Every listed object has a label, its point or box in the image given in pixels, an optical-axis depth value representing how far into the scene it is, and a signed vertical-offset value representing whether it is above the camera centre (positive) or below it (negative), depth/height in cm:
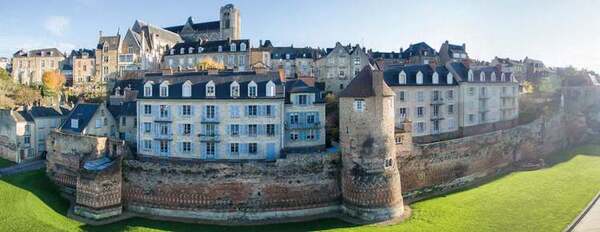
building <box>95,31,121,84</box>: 6325 +810
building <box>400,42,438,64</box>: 6067 +873
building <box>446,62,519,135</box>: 4362 +182
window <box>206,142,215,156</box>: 3397 -256
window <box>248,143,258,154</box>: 3362 -247
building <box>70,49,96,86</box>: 6406 +698
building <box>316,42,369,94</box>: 5053 +573
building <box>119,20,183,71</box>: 6275 +994
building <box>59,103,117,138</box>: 3834 -53
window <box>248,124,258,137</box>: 3350 -109
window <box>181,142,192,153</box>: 3434 -244
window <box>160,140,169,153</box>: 3491 -239
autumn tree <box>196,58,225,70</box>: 5122 +648
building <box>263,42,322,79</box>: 6000 +757
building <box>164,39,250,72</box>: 5995 +863
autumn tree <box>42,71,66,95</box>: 5634 +461
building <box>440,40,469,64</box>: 6103 +882
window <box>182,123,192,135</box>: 3422 -103
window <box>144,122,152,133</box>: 3541 -90
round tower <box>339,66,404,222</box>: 2970 -222
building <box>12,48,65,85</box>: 6988 +844
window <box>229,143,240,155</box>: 3369 -247
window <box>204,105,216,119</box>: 3378 +31
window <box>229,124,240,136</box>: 3350 -109
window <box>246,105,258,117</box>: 3344 +42
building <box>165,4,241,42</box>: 7519 +1539
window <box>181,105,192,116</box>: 3422 +44
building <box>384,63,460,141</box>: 3994 +156
